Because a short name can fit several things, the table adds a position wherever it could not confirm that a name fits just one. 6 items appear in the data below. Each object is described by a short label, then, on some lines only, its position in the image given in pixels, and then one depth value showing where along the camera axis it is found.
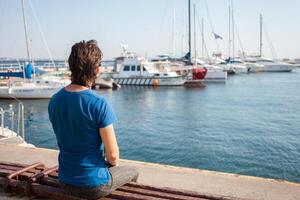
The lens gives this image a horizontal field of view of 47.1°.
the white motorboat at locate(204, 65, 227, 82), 49.38
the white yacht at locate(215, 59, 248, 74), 69.96
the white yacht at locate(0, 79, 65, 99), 29.84
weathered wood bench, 3.24
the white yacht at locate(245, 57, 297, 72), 81.84
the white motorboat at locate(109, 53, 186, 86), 43.02
